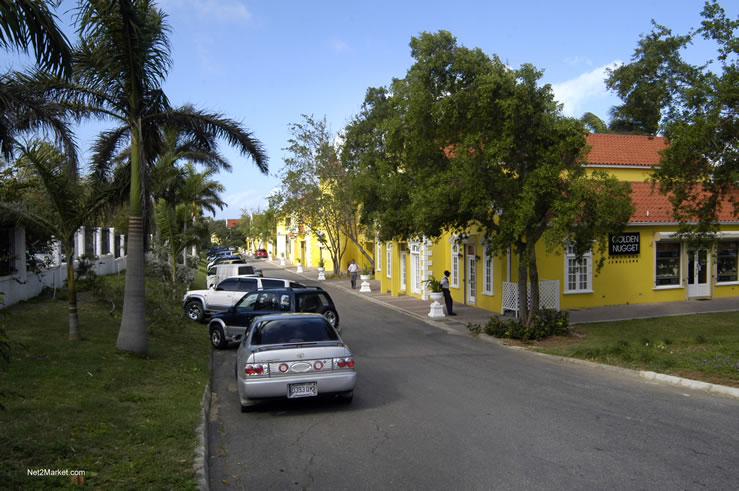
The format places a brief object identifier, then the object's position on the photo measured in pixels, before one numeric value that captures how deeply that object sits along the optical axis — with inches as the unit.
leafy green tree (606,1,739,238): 509.7
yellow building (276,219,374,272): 1976.6
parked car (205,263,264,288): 1063.6
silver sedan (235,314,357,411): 318.3
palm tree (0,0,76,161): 252.8
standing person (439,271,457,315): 836.6
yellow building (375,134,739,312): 843.4
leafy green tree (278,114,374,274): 1510.8
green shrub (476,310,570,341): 621.6
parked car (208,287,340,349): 572.1
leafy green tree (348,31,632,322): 556.7
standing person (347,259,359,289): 1395.2
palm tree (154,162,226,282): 832.3
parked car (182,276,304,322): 770.8
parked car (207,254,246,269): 1547.5
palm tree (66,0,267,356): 426.3
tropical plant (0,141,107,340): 443.8
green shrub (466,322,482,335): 684.1
